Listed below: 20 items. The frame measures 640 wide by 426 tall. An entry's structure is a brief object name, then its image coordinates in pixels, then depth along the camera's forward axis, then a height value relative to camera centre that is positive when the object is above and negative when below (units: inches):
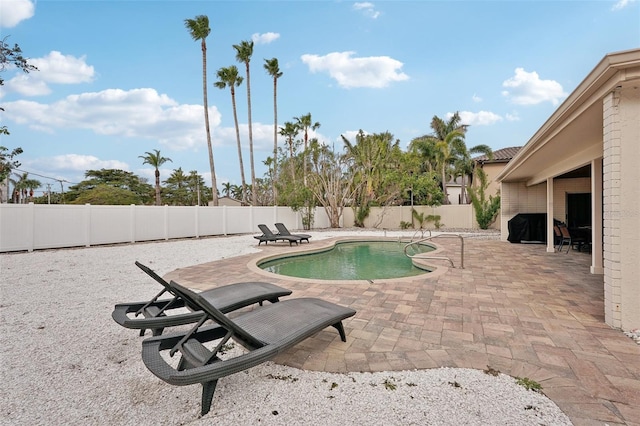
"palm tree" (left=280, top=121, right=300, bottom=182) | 1226.6 +329.4
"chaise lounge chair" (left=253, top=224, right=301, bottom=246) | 468.1 -43.3
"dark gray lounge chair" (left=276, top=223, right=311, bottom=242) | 484.5 -36.8
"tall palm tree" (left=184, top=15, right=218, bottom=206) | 846.5 +497.0
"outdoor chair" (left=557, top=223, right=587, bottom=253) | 352.7 -33.1
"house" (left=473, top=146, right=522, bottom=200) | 826.6 +126.0
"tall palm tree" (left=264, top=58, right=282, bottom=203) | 1061.8 +423.1
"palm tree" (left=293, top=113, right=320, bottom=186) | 1242.6 +365.3
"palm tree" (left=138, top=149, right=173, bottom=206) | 1224.8 +214.8
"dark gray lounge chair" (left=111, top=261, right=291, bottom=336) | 114.0 -42.9
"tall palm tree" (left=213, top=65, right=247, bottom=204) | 960.9 +421.5
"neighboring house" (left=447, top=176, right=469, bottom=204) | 1358.3 +88.7
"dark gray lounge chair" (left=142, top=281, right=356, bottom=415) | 79.4 -41.8
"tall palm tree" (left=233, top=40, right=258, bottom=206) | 967.0 +496.0
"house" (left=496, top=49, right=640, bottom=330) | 124.0 +25.1
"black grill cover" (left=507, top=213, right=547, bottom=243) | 455.5 -28.2
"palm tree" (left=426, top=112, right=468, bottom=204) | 926.4 +187.9
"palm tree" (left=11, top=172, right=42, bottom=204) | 1645.9 +148.2
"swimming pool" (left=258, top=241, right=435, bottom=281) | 300.0 -65.4
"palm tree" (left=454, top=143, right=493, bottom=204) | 885.8 +161.6
